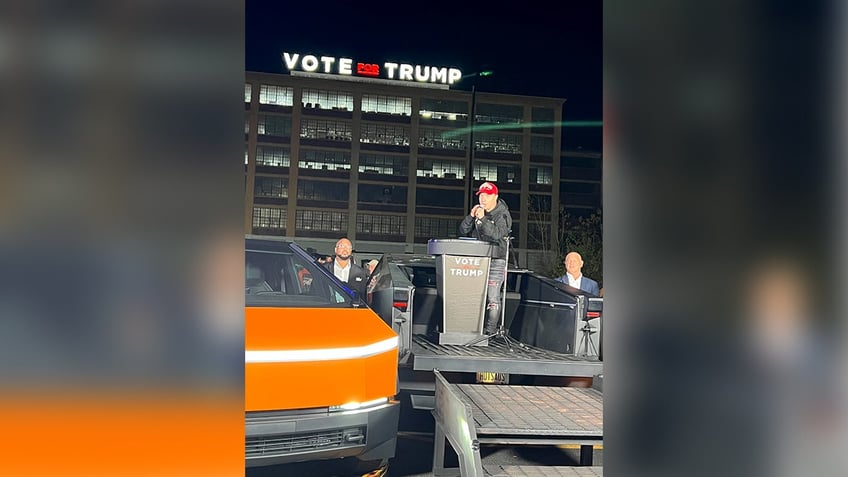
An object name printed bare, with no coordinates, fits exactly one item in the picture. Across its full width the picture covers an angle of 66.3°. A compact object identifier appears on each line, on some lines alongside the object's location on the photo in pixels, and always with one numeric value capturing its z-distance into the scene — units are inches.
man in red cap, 234.2
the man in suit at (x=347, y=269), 309.9
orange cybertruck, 134.3
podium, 226.2
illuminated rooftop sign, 2322.8
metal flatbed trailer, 135.9
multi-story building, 2394.2
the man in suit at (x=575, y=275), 267.0
